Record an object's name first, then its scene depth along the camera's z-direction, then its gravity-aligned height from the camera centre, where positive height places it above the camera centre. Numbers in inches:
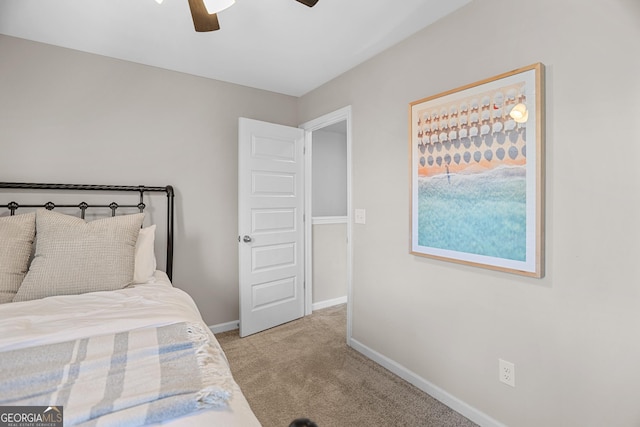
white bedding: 32.2 -18.3
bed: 30.8 -18.1
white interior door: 114.0 -4.2
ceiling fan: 53.2 +36.5
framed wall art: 59.2 +8.9
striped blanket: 29.5 -18.5
